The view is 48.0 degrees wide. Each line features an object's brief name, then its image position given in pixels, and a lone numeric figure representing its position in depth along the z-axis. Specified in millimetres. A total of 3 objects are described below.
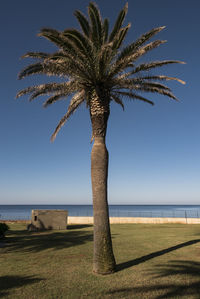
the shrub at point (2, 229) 19061
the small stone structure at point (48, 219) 26891
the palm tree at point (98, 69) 9359
